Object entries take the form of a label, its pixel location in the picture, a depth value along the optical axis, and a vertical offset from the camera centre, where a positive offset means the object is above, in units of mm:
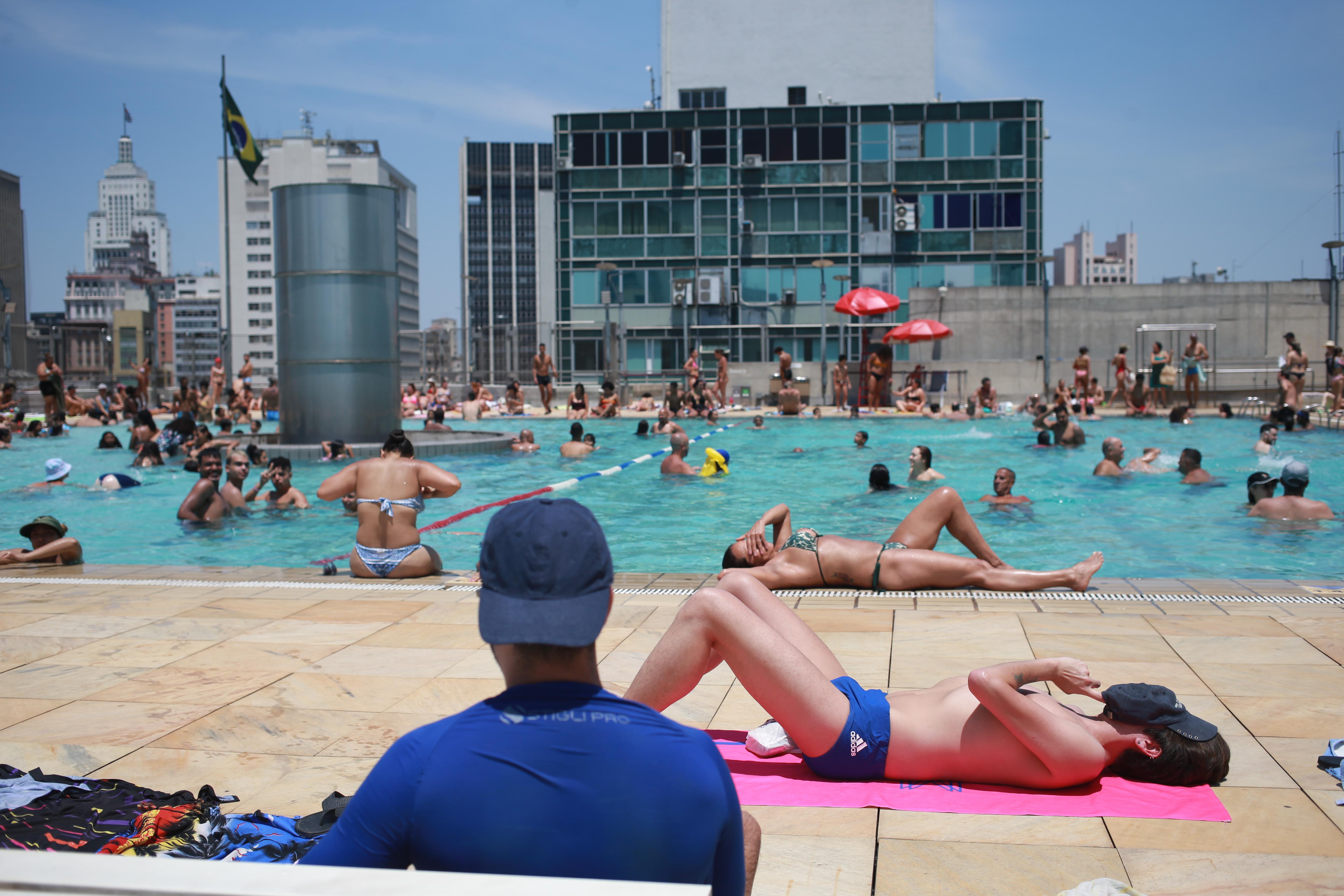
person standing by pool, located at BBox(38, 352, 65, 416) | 23531 +442
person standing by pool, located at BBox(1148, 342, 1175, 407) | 25672 +751
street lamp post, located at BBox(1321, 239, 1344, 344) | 29500 +2576
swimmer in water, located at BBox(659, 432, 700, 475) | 14719 -947
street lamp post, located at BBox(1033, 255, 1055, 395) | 28922 +2924
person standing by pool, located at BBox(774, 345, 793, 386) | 28125 +841
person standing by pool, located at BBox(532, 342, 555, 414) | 29781 +673
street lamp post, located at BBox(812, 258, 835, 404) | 29578 +3926
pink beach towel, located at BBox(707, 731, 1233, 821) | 3137 -1308
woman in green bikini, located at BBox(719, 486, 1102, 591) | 6633 -1147
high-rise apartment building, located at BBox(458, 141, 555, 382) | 141625 +24443
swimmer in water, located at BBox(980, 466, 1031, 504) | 11039 -966
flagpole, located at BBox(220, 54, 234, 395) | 25531 +1862
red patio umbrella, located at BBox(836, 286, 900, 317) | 28828 +2728
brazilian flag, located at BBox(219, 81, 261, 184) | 28520 +7733
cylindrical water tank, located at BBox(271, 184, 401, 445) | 15383 +1464
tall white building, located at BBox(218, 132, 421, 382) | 124500 +24703
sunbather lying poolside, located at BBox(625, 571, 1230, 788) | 3184 -1071
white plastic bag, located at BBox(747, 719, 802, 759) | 3561 -1236
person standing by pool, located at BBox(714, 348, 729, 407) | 28631 +562
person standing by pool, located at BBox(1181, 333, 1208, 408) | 25500 +764
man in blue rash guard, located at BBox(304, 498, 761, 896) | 1501 -566
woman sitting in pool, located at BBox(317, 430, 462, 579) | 7508 -795
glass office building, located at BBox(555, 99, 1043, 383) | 36938 +6822
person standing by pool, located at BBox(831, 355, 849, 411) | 28891 +423
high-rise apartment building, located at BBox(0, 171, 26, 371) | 104062 +18755
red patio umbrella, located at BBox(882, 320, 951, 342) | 28422 +1805
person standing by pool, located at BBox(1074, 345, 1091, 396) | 25891 +621
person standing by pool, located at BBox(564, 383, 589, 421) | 27000 -178
